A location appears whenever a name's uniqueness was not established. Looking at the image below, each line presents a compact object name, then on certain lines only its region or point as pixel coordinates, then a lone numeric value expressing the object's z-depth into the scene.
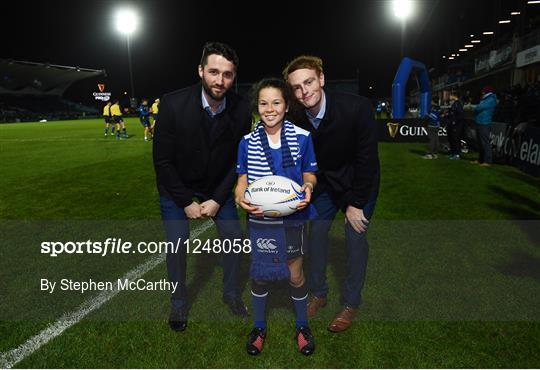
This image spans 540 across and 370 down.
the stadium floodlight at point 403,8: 24.89
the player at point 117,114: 20.48
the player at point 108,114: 21.37
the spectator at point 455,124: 12.12
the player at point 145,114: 18.91
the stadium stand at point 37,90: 59.59
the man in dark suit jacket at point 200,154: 2.85
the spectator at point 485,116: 10.47
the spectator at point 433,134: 12.12
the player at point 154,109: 20.64
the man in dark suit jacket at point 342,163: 2.75
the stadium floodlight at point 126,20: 43.81
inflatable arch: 18.56
